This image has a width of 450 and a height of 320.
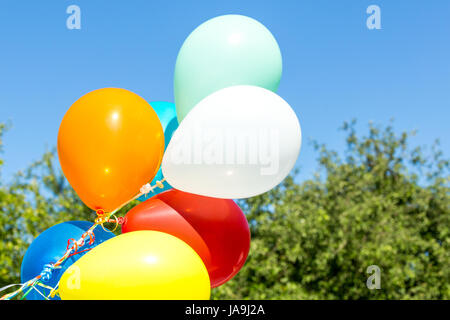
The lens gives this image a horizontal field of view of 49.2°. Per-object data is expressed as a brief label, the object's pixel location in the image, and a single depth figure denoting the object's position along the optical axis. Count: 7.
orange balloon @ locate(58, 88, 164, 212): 2.27
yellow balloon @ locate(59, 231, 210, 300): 1.92
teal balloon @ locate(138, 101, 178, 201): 2.73
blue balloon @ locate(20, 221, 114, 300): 2.41
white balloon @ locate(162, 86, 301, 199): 2.17
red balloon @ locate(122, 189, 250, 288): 2.33
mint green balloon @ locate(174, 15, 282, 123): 2.38
